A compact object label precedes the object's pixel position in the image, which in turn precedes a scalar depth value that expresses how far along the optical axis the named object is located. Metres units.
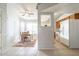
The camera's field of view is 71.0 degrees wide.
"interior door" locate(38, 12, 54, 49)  1.85
